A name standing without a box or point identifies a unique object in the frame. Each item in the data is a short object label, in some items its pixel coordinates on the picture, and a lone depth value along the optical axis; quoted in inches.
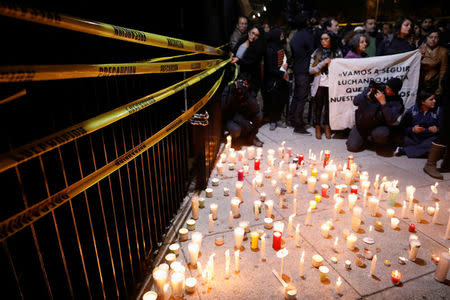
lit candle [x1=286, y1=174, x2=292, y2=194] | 160.6
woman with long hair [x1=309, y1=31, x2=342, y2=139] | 245.8
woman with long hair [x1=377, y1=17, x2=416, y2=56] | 227.0
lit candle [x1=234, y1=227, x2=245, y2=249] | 114.5
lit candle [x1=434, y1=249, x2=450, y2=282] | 98.2
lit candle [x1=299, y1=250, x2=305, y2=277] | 100.3
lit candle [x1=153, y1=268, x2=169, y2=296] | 86.7
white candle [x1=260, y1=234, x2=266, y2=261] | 107.7
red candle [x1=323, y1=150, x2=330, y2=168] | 197.6
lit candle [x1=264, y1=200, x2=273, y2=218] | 135.9
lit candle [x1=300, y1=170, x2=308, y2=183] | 171.9
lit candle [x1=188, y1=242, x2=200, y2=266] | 104.6
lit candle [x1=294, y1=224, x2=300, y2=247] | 117.4
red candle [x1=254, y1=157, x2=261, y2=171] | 190.9
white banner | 239.8
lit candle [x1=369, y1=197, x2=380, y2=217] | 140.3
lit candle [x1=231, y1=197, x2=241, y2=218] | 137.2
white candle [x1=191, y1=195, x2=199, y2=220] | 135.0
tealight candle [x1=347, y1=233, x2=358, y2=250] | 115.1
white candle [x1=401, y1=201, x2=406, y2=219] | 136.8
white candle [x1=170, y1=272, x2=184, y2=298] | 89.6
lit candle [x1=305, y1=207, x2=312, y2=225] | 129.0
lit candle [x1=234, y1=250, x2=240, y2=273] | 101.6
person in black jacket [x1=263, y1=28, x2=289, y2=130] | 268.2
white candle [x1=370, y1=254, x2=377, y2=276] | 100.1
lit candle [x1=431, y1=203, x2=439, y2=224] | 131.8
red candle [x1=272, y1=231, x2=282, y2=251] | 114.7
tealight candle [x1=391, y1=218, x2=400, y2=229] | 129.0
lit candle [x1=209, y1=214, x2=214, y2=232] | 125.0
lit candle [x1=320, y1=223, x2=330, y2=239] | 123.2
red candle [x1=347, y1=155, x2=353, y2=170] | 192.4
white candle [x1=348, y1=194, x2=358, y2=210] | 142.5
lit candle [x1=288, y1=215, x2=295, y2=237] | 123.1
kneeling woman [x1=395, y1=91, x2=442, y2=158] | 209.5
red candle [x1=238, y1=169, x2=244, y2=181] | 171.5
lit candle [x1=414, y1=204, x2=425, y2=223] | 133.3
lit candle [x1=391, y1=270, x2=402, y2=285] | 99.3
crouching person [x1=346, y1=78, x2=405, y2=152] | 213.0
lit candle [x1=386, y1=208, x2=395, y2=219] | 137.1
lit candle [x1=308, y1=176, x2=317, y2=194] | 162.7
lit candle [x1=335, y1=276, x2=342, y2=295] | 94.0
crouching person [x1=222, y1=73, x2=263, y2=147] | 224.8
